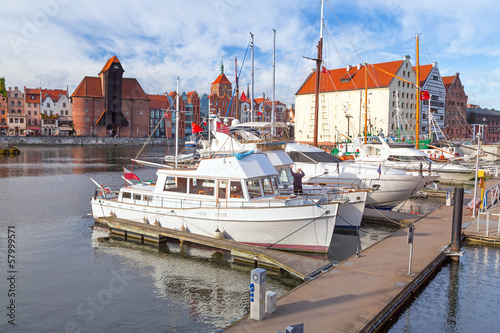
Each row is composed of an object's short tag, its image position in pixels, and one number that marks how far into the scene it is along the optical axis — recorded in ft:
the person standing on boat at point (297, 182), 63.98
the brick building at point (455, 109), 309.63
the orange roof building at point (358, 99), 251.60
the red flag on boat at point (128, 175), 70.57
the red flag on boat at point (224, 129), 70.51
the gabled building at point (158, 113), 427.74
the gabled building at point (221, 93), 436.76
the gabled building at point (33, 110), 379.14
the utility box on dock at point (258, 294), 30.42
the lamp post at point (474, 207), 70.34
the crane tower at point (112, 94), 376.07
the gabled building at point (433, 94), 280.51
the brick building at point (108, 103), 376.89
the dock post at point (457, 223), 51.03
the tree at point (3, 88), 372.44
